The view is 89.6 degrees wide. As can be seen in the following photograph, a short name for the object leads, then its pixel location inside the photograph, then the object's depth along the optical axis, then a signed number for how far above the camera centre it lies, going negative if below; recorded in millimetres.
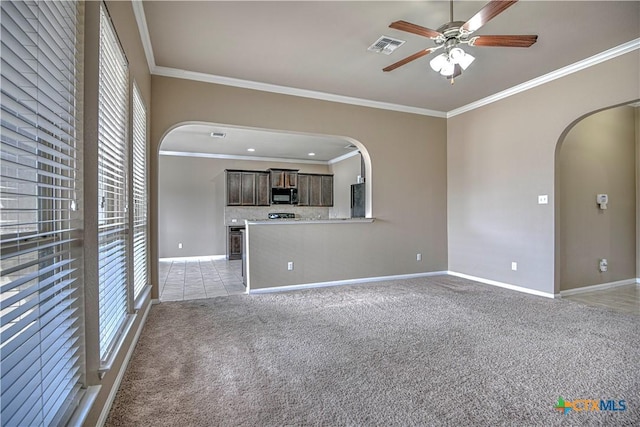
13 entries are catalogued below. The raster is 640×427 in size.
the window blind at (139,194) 2924 +186
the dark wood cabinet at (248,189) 8324 +586
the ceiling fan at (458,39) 2242 +1311
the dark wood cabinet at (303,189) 9000 +615
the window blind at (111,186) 1799 +178
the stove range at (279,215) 8586 -102
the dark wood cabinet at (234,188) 8156 +602
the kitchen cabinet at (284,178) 8594 +897
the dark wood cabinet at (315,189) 9156 +624
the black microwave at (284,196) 8719 +415
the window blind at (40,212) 933 +5
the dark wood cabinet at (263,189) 8461 +588
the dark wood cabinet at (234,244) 7875 -796
